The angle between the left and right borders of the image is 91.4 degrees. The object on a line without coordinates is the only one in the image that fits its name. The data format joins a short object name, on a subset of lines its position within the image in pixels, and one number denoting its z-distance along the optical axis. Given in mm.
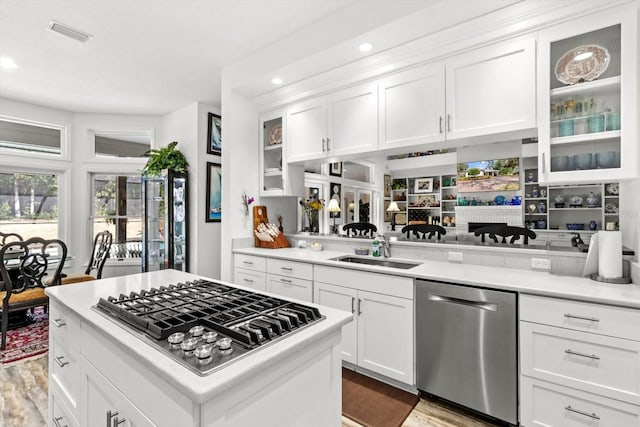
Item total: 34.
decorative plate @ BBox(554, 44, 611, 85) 1858
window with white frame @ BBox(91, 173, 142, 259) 4965
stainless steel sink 2617
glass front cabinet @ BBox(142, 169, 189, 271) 4234
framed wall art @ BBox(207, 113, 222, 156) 4547
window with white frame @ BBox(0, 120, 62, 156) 4266
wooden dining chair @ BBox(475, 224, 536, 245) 2395
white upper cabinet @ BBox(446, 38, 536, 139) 2070
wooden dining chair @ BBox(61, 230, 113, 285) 3830
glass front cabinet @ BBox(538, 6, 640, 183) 1755
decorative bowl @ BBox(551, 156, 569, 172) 1984
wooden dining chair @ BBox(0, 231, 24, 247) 4023
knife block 3445
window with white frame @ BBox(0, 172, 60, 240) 4273
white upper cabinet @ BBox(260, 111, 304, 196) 3504
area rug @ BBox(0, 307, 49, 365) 2828
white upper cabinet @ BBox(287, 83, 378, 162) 2818
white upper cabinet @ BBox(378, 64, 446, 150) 2430
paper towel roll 1793
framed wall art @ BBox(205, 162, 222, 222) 4500
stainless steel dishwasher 1781
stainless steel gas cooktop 871
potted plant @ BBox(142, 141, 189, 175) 4336
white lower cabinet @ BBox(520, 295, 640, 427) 1491
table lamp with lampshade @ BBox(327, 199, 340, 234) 3531
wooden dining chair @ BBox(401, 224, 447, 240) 2771
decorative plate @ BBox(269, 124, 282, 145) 3602
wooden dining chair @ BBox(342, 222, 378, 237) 3223
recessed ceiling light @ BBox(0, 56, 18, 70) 3103
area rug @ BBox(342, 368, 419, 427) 1972
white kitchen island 767
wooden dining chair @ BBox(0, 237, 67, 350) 2959
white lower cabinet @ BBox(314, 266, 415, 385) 2146
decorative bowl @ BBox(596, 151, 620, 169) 1811
